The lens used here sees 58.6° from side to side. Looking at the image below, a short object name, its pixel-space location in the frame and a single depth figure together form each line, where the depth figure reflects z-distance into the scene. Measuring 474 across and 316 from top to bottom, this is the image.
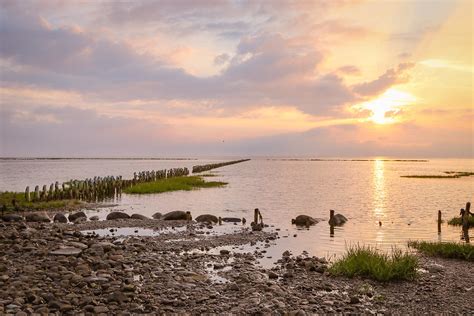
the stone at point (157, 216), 28.40
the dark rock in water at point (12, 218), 22.79
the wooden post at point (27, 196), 33.96
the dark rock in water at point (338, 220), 27.90
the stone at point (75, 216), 26.84
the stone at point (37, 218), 24.80
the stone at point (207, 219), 27.41
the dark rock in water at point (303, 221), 27.61
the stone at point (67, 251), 13.42
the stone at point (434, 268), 14.92
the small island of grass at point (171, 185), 49.19
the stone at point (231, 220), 28.06
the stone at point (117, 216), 26.98
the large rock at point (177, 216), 27.28
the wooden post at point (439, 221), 26.25
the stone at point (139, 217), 27.09
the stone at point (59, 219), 25.81
